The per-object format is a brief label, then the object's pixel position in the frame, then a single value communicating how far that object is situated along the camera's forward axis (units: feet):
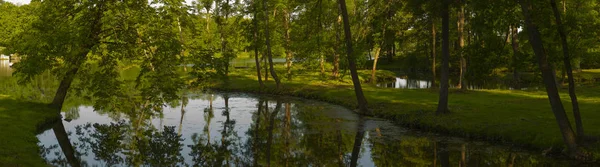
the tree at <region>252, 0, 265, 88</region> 160.25
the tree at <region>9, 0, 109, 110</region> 81.30
